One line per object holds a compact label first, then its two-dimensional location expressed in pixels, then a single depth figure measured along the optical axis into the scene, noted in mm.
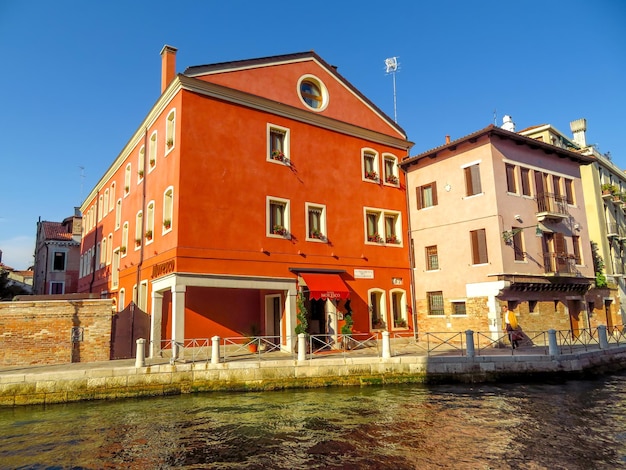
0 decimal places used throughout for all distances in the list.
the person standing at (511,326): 16438
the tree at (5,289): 32656
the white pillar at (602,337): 16578
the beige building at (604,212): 26172
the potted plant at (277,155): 19094
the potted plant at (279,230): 18484
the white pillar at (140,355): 13148
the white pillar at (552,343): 14977
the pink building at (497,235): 19141
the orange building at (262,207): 16828
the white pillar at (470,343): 14977
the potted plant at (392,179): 23156
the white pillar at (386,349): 15006
